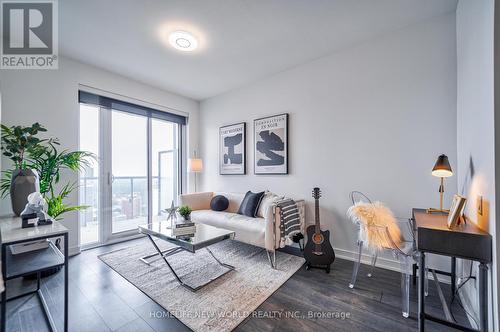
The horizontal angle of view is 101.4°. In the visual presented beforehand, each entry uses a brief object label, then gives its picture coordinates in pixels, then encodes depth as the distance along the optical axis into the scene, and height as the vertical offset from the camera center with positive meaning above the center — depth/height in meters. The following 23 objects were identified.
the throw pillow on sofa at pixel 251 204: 3.03 -0.58
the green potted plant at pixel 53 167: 2.30 +0.00
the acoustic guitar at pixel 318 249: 2.27 -0.94
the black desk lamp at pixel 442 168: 1.70 -0.02
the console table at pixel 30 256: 1.18 -0.63
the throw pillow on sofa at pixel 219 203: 3.41 -0.63
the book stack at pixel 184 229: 2.12 -0.67
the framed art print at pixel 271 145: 3.14 +0.34
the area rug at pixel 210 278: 1.59 -1.15
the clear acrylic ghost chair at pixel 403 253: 1.59 -0.72
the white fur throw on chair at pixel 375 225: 1.76 -0.53
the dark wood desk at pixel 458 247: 1.15 -0.49
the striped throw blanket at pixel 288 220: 2.41 -0.67
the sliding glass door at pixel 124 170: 3.16 -0.06
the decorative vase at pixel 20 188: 1.75 -0.19
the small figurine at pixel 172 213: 2.44 -0.58
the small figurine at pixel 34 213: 1.49 -0.35
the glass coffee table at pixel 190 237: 1.91 -0.72
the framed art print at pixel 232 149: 3.67 +0.32
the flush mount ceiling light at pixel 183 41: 2.32 +1.49
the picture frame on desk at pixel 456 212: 1.27 -0.30
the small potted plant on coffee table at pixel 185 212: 2.42 -0.54
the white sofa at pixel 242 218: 2.36 -0.74
